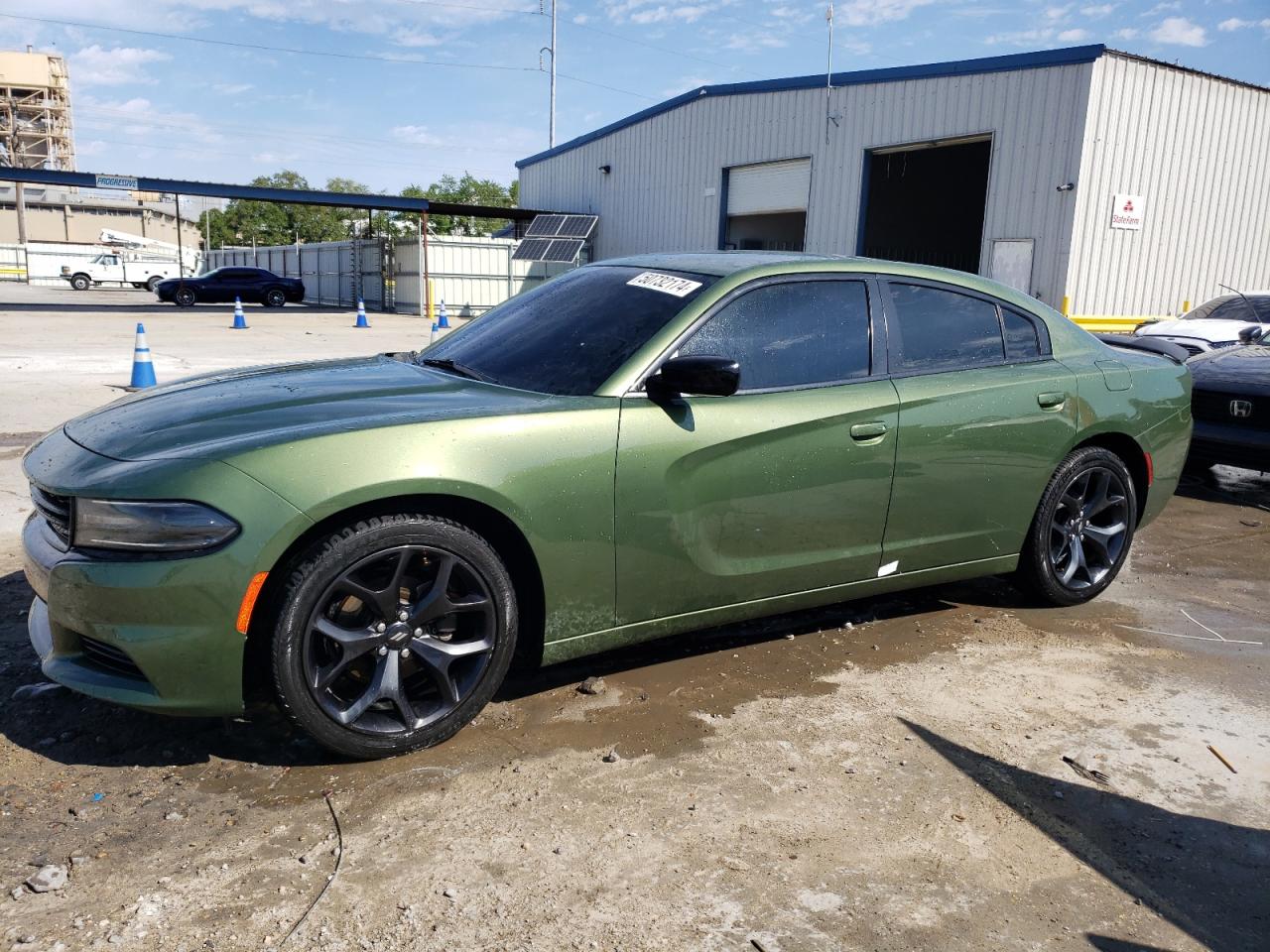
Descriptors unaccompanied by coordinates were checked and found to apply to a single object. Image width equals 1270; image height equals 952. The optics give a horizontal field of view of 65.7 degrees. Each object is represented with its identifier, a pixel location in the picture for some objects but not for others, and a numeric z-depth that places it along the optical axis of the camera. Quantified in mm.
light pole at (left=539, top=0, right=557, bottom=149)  55219
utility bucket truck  47375
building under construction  104938
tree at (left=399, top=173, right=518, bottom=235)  93250
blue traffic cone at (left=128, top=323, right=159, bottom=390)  11031
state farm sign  17266
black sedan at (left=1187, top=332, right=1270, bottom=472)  6996
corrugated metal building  16969
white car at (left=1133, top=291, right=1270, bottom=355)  12352
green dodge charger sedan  2719
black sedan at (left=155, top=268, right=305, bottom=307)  34844
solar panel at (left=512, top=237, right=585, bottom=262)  32969
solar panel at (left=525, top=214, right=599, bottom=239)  33156
